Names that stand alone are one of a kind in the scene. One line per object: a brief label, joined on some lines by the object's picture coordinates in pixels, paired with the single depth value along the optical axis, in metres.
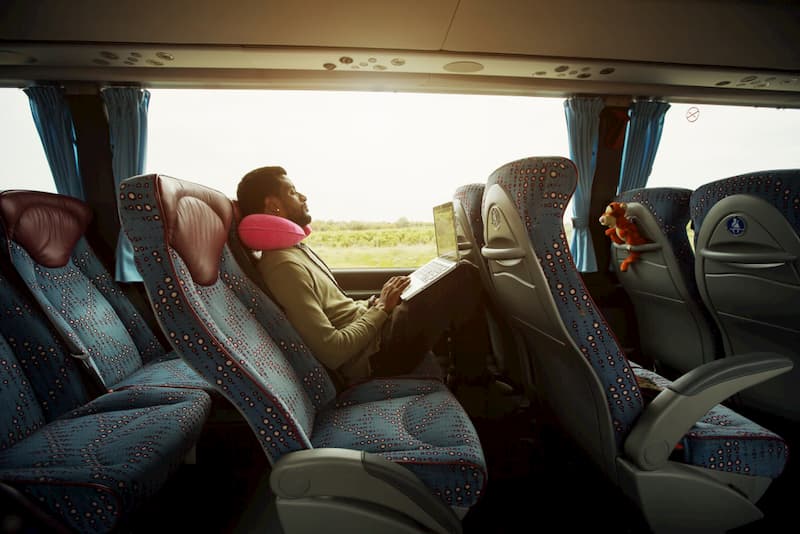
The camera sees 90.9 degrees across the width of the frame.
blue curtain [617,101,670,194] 3.36
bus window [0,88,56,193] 2.99
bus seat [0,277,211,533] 1.03
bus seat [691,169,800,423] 1.46
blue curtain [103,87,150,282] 2.94
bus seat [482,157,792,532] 1.03
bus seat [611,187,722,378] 2.04
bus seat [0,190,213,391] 1.73
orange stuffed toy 2.22
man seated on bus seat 1.39
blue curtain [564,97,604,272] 3.30
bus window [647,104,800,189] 3.51
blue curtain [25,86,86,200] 2.93
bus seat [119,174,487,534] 0.87
